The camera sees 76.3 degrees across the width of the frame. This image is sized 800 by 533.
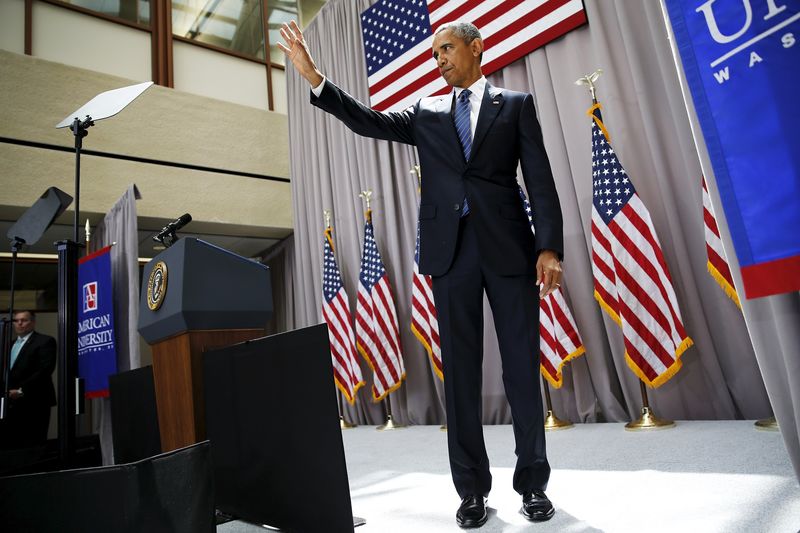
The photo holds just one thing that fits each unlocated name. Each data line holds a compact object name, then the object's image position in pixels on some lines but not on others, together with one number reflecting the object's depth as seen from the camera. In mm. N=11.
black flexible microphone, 1641
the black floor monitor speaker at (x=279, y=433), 1055
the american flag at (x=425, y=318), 3500
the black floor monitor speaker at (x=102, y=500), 826
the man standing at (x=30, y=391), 3719
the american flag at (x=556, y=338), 2869
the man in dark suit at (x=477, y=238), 1281
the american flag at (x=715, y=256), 2289
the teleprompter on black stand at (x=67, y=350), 1812
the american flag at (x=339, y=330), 4086
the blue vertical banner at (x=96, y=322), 3867
